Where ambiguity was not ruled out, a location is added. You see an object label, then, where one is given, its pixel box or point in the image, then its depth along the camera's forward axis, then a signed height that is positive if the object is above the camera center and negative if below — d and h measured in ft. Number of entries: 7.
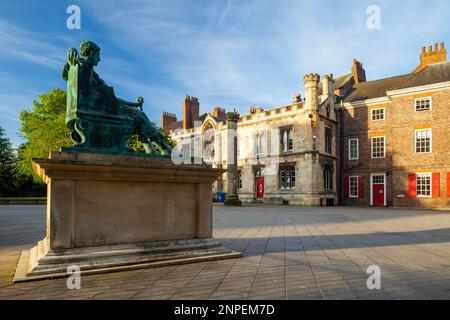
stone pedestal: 15.03 -2.10
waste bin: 110.93 -7.44
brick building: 85.51 +10.66
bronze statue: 17.12 +3.71
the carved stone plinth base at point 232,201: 84.99 -6.78
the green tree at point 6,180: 113.29 -1.58
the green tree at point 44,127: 88.53 +14.59
